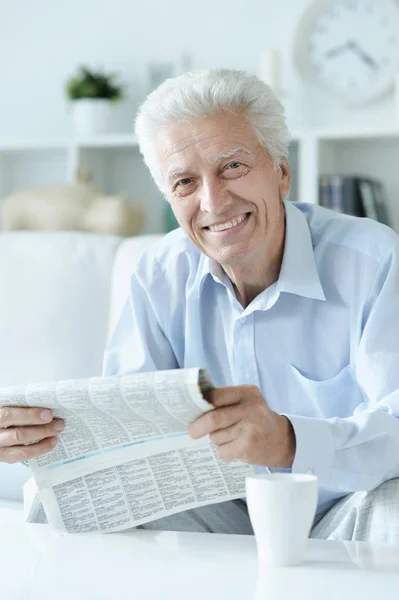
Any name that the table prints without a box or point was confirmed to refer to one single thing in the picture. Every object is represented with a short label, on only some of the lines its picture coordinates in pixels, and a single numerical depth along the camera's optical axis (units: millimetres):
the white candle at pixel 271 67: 2947
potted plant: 3195
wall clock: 2963
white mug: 979
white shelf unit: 2939
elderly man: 1408
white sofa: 1974
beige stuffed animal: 2770
